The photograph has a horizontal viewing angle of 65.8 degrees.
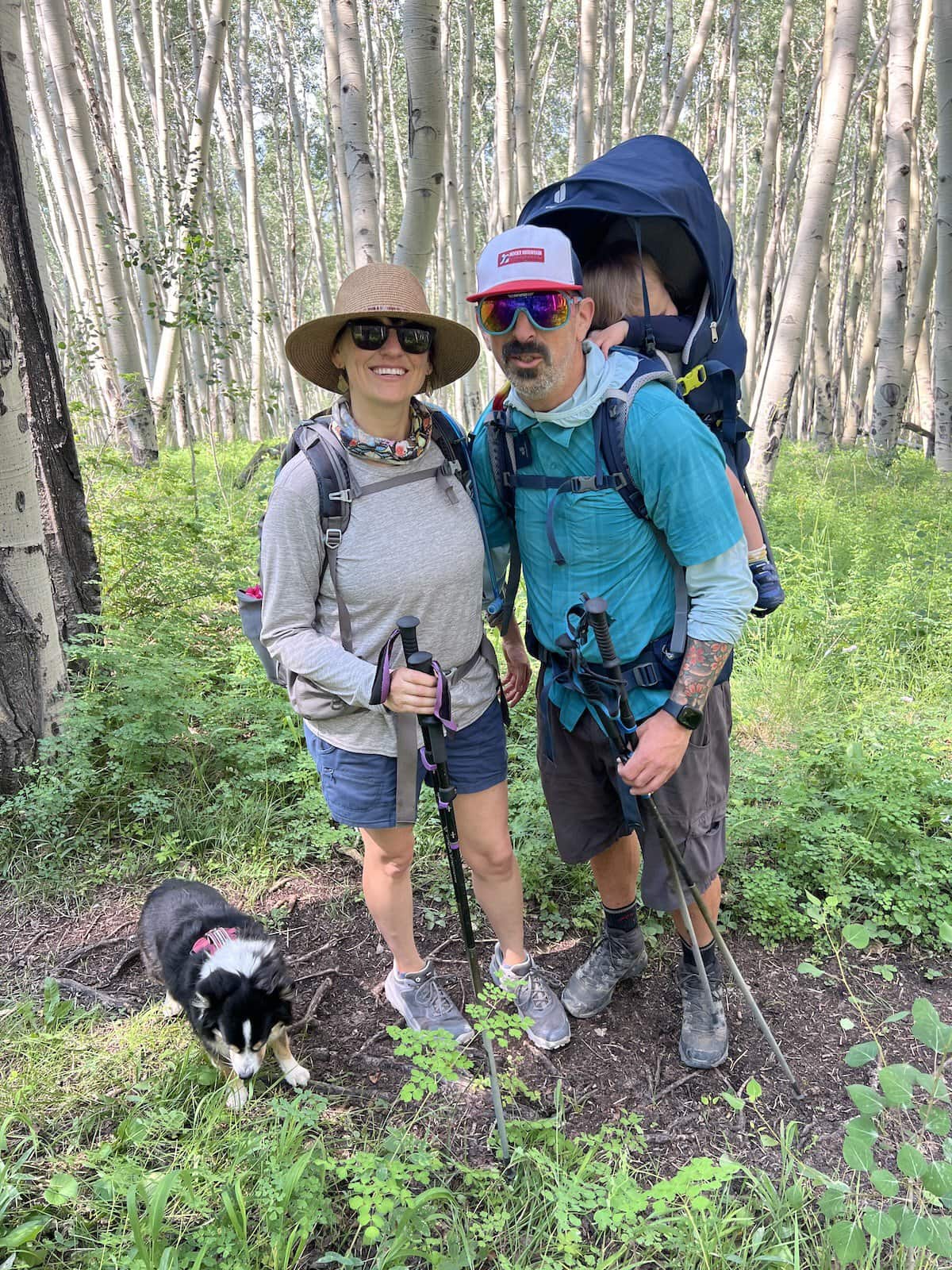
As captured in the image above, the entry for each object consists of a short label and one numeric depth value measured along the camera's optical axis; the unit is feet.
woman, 7.14
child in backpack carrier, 7.56
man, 6.76
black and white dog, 7.68
